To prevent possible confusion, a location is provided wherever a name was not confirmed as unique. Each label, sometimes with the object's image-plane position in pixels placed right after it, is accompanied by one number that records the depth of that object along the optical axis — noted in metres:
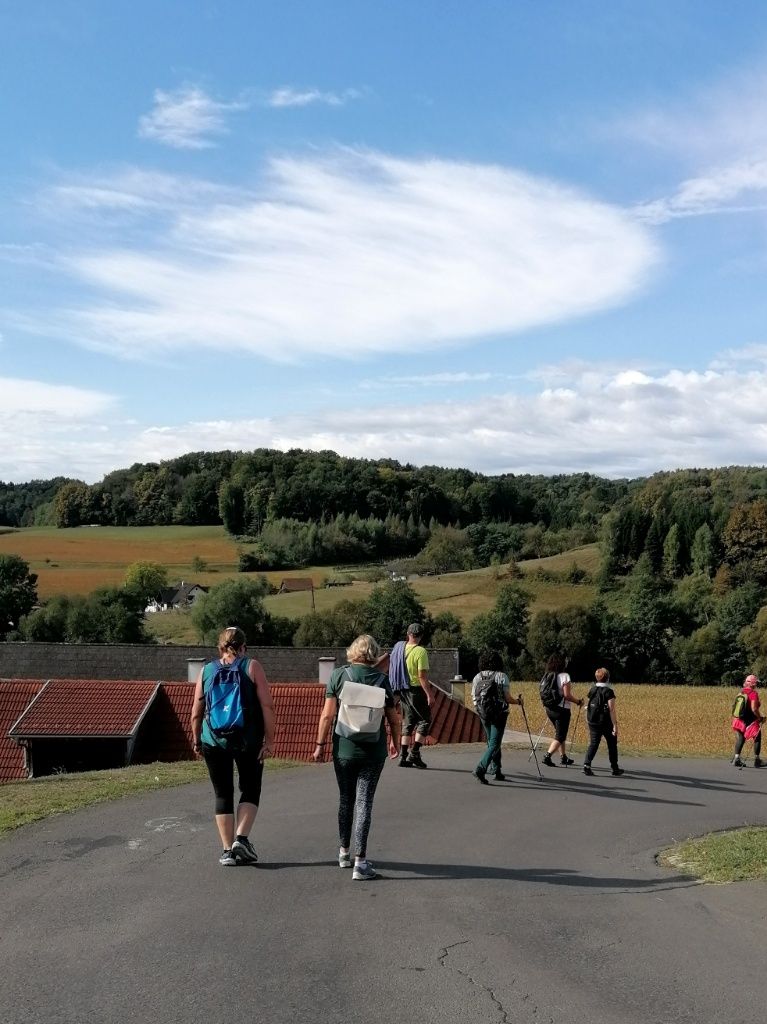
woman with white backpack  7.96
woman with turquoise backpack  7.79
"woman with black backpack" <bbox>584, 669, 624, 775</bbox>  14.80
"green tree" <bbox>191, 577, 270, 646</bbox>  75.97
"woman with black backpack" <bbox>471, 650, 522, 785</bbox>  12.62
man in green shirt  12.81
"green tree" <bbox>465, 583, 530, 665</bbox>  73.50
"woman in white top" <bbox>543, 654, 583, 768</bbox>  15.24
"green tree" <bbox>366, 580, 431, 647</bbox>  76.06
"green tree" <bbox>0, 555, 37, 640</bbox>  83.69
